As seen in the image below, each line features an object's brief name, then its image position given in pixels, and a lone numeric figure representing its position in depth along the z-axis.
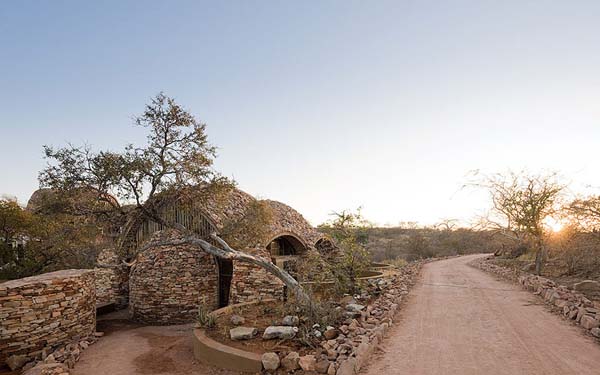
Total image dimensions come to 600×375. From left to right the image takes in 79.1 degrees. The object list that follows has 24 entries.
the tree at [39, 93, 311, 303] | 8.27
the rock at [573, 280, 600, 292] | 9.01
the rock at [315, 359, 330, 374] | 5.27
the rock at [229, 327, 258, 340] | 6.82
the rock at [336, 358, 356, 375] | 5.00
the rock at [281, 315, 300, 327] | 6.96
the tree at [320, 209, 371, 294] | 9.87
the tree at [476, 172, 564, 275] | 12.60
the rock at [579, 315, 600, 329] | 6.12
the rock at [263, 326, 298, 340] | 6.44
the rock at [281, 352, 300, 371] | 5.52
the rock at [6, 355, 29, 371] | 8.11
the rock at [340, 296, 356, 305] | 8.57
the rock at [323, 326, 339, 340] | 6.32
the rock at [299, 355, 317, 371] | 5.38
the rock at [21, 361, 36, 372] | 8.05
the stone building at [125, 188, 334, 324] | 12.63
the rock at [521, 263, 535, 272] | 13.86
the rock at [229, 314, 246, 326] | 7.73
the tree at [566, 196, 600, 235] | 10.59
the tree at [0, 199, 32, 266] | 13.27
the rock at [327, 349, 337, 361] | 5.49
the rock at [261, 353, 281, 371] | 5.61
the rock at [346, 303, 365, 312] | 7.54
